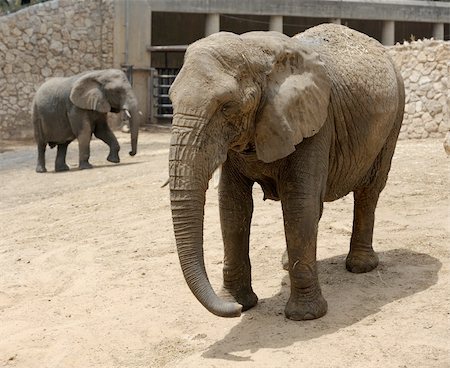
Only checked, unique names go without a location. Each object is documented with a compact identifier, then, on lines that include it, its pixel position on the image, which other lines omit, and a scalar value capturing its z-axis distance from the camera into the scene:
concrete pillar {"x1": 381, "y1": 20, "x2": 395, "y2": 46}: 24.36
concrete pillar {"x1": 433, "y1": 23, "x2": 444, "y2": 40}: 25.39
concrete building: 22.00
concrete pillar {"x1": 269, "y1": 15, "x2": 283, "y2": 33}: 23.31
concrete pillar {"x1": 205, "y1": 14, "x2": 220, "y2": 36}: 22.76
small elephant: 14.41
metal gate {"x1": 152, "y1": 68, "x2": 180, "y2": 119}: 22.25
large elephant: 4.34
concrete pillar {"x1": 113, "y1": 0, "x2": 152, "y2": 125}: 21.88
